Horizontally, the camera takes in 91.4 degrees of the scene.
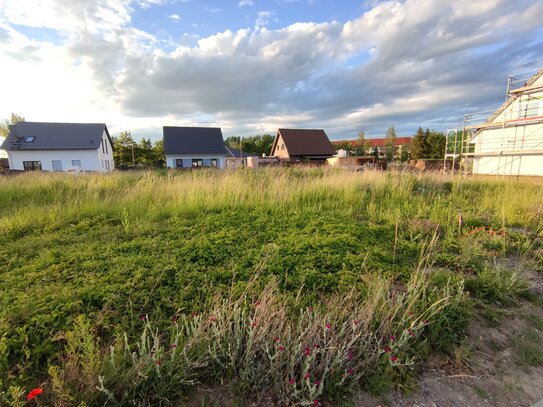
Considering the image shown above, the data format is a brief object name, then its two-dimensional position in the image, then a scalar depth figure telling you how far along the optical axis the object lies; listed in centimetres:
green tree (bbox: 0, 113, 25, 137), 3475
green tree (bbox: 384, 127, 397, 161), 4870
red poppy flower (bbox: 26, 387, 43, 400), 123
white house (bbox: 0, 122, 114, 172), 2598
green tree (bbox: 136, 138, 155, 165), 4316
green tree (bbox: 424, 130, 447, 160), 3772
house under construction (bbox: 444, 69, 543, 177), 1516
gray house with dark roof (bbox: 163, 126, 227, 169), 3328
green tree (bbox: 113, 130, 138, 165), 4106
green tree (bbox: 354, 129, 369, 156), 5317
